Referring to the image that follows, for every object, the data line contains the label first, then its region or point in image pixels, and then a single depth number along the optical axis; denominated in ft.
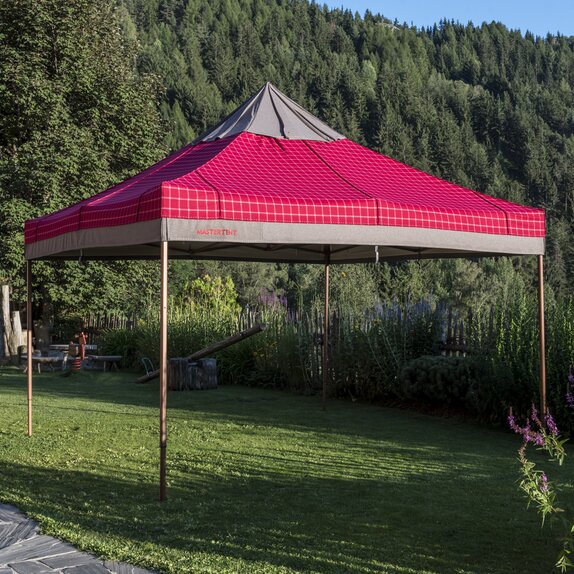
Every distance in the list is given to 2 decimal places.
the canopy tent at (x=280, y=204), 19.79
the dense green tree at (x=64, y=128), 76.33
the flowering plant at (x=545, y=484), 11.70
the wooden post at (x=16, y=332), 70.28
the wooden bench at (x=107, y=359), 59.16
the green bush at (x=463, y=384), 30.14
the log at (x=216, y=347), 46.45
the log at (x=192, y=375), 47.06
